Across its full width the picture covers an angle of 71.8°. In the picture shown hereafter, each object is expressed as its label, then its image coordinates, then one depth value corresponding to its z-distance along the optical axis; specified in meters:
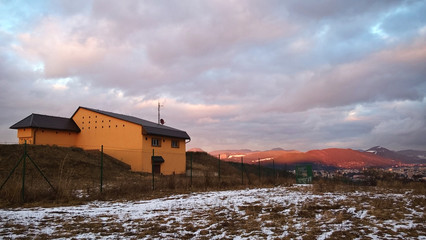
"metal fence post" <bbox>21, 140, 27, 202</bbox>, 11.16
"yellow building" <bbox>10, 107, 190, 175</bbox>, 29.62
